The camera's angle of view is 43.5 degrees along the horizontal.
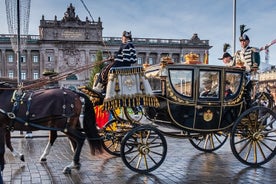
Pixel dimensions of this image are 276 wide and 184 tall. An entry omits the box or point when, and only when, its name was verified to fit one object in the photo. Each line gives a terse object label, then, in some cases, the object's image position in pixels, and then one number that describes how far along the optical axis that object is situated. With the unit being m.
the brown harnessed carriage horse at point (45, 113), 6.41
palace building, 73.50
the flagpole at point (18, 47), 12.24
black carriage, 6.94
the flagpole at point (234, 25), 13.87
